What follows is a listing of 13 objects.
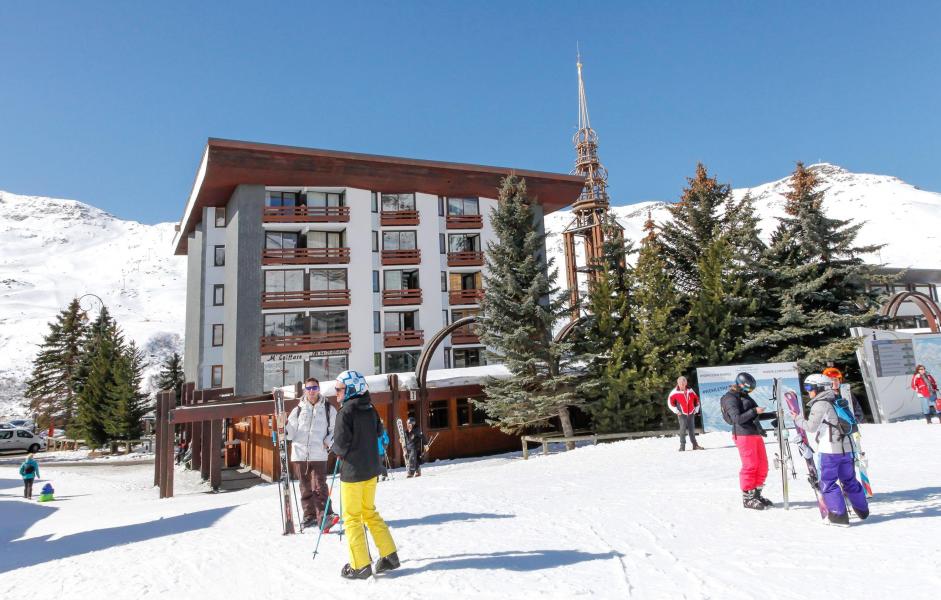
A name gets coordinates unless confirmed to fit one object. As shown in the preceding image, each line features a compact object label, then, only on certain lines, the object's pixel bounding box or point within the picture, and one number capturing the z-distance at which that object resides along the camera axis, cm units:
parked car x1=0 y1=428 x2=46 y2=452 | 4069
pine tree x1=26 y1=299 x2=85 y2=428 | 5034
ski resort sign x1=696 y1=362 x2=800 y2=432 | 1825
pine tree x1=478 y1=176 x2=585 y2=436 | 2130
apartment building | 3488
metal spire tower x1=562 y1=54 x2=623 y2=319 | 4881
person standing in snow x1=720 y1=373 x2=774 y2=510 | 780
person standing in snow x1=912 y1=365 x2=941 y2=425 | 1778
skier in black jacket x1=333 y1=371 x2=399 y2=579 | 559
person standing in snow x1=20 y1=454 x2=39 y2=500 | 2041
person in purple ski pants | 682
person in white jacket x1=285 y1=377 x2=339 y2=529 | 837
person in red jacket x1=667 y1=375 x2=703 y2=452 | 1507
